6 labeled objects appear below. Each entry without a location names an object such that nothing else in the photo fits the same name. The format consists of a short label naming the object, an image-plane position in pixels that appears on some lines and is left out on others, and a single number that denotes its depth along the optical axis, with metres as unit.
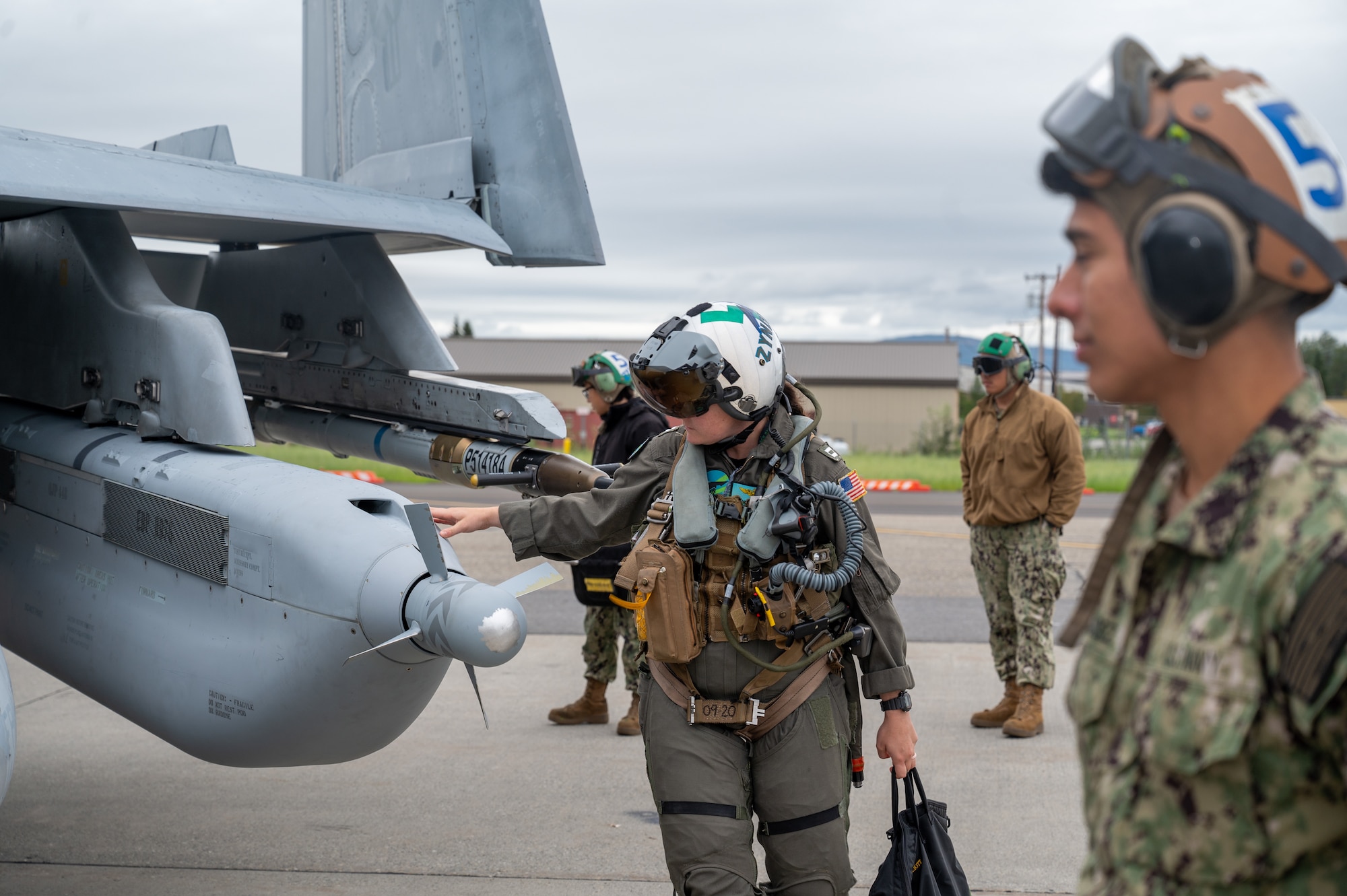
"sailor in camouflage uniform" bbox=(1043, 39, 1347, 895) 1.24
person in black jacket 6.11
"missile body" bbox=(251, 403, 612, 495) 4.42
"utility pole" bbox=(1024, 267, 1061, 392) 55.91
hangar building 52.22
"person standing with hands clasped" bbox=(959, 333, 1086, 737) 6.13
